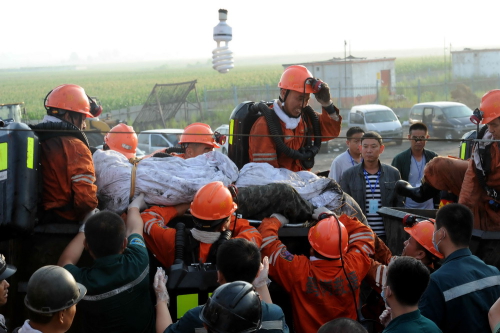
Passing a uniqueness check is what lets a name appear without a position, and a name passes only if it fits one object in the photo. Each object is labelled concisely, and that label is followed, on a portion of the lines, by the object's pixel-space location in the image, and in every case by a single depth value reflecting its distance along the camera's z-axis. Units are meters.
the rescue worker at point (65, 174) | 4.62
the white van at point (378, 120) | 23.09
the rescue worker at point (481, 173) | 5.02
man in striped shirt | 6.44
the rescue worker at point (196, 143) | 6.52
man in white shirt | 7.34
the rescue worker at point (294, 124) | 5.87
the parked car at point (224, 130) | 18.24
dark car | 22.42
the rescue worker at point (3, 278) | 3.39
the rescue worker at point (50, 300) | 2.94
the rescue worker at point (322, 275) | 4.24
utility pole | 36.44
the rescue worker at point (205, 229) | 4.36
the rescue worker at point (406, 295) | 3.18
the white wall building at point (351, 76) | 36.25
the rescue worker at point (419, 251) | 4.50
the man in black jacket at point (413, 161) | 7.33
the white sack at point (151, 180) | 5.00
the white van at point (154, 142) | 17.99
